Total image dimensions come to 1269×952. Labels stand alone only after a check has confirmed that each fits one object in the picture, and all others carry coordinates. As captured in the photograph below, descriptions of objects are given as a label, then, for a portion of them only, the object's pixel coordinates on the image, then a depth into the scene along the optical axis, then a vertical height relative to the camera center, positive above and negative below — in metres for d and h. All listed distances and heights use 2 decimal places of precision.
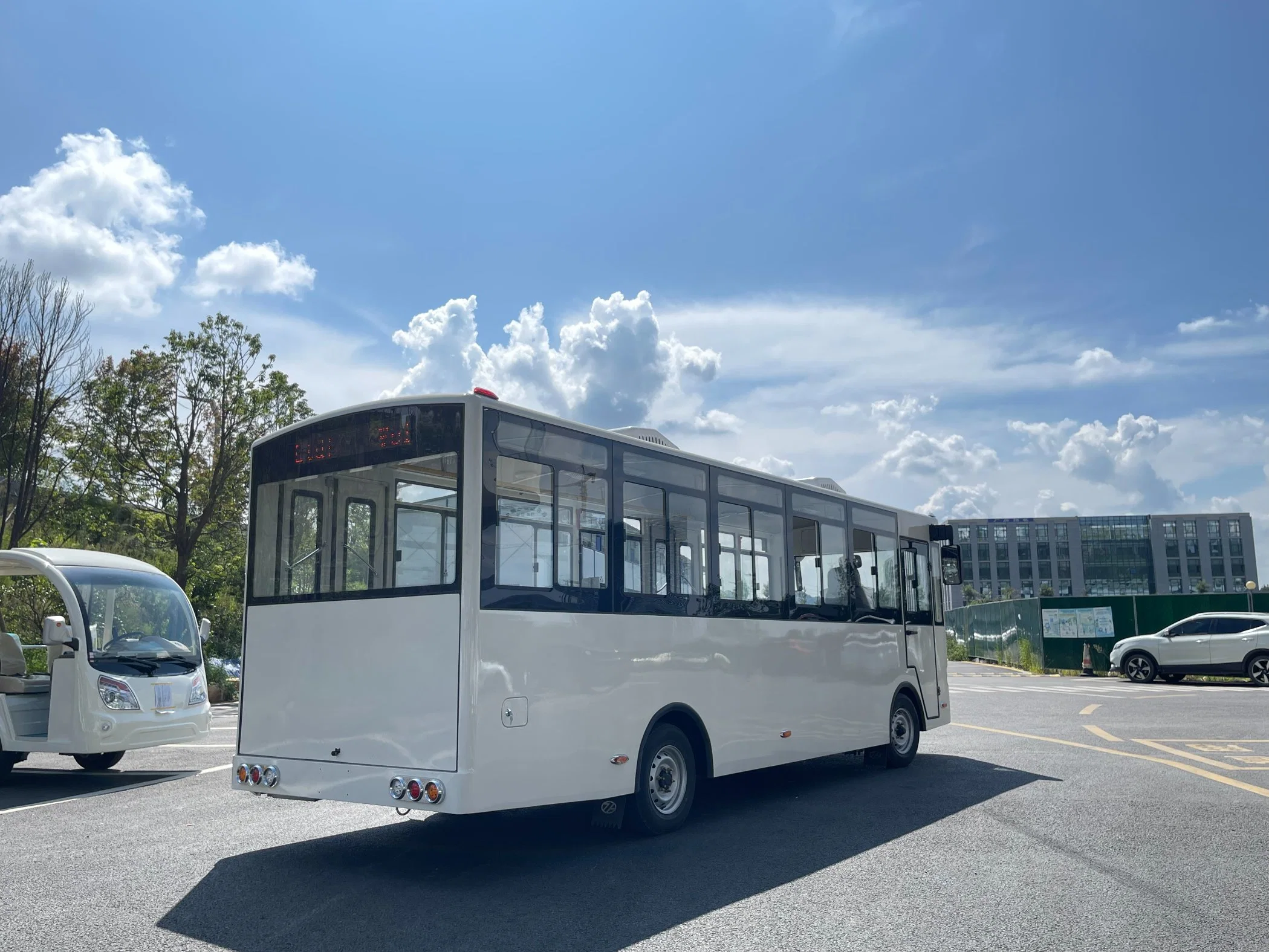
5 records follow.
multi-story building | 124.56 +5.37
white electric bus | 6.50 -0.07
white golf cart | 10.91 -0.65
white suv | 24.47 -1.30
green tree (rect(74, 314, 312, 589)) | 28.11 +4.83
